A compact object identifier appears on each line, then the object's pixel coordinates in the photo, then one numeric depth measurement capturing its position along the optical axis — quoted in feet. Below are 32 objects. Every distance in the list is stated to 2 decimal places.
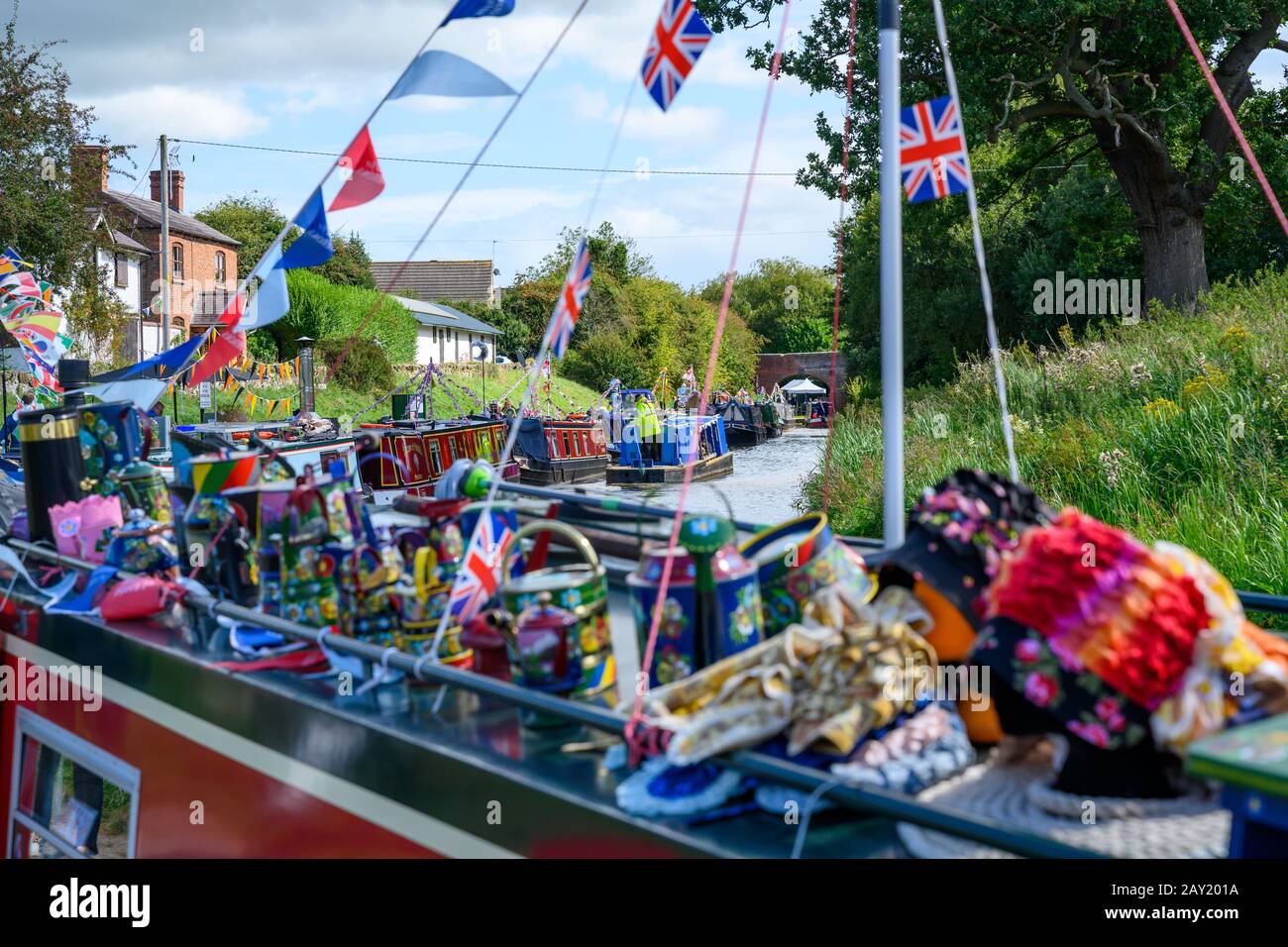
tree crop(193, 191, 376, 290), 176.55
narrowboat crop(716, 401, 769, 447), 130.41
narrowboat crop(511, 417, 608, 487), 77.20
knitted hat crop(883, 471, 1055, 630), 7.29
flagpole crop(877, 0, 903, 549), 9.23
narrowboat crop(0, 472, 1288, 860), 6.51
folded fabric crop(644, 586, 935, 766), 6.73
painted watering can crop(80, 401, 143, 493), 16.15
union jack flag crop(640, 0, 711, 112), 11.08
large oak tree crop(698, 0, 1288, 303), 47.91
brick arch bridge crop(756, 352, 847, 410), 234.38
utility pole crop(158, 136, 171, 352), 84.55
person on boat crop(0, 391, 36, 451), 40.57
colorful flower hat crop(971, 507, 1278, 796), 5.70
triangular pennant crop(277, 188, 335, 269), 14.80
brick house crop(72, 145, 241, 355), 142.92
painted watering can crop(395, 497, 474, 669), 9.67
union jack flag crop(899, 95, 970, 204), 10.11
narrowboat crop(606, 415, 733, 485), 79.36
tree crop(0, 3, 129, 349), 75.31
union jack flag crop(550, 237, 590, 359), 9.33
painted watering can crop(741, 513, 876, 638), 8.04
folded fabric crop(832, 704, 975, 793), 6.62
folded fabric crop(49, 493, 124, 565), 15.14
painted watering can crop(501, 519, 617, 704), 8.42
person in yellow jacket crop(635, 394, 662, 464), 81.51
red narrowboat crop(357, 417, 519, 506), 46.98
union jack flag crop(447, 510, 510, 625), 9.36
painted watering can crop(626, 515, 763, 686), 7.84
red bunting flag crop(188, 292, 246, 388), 15.70
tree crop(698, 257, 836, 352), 275.59
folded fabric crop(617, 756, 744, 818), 6.84
